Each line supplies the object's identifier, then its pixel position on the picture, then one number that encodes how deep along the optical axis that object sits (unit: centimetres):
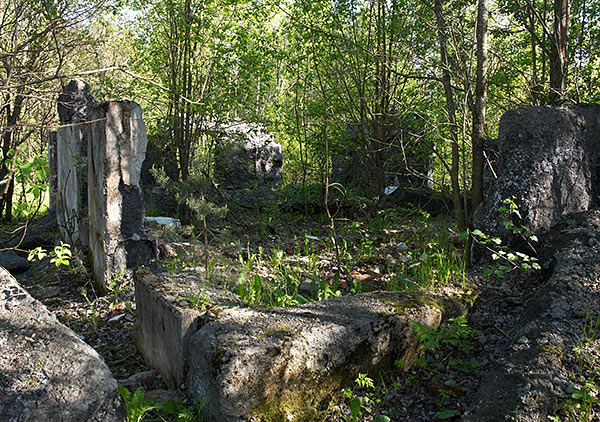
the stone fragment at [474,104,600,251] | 384
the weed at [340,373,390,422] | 245
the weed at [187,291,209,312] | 285
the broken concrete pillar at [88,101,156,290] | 419
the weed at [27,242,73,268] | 300
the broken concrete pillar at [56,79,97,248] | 529
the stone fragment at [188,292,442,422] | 235
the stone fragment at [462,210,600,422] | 222
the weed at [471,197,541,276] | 322
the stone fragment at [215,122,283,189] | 878
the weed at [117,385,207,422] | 245
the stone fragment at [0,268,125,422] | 193
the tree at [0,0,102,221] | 468
